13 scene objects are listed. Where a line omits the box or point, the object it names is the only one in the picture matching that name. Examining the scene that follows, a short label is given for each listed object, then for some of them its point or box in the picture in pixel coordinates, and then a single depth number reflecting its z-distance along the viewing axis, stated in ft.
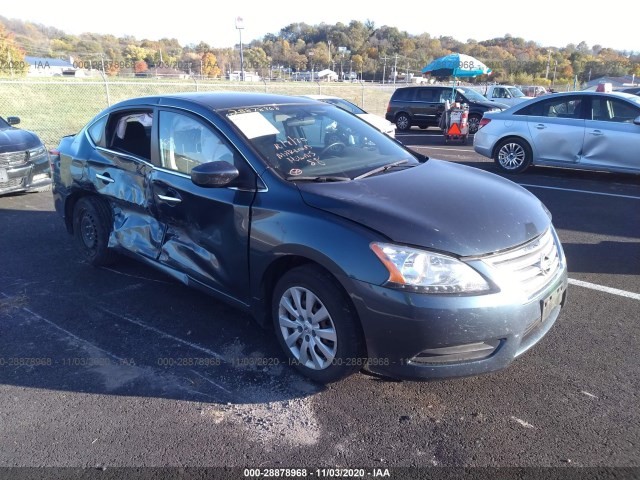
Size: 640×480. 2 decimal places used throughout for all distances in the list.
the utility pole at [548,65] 215.26
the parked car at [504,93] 71.56
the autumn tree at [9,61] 132.01
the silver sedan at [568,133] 28.09
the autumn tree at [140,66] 268.25
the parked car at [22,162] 24.49
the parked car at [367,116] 39.55
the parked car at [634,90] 59.85
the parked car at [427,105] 58.13
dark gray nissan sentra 8.63
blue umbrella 62.23
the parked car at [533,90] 112.71
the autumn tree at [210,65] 290.21
